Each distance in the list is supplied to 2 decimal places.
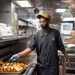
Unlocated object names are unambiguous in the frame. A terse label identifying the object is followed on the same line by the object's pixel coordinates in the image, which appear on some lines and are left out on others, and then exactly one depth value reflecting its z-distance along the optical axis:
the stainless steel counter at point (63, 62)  2.58
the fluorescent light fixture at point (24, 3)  2.43
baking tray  1.31
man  1.79
